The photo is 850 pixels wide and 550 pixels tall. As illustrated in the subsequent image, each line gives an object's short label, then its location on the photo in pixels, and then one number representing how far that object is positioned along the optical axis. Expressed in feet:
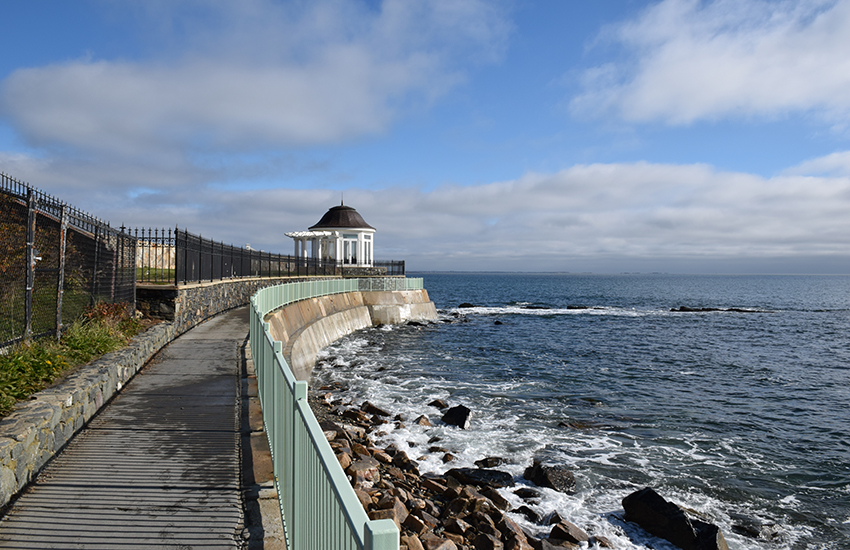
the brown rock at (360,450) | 31.78
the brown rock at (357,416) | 41.93
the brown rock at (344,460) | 27.37
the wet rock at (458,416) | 42.70
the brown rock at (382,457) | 32.70
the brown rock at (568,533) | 24.91
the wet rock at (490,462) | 34.06
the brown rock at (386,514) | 21.25
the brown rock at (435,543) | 20.49
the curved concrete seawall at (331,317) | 55.89
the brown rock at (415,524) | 22.04
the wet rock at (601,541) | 24.97
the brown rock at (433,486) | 28.89
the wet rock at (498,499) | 28.25
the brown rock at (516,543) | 22.99
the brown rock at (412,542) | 19.31
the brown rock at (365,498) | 23.23
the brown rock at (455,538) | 22.69
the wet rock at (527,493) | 30.12
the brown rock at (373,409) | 44.83
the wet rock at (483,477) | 31.44
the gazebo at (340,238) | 157.99
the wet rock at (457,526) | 23.65
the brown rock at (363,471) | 26.54
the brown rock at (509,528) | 24.18
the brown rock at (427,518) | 24.03
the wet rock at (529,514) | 27.27
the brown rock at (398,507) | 22.56
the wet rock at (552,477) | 31.40
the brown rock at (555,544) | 23.74
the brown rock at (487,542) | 22.58
